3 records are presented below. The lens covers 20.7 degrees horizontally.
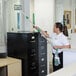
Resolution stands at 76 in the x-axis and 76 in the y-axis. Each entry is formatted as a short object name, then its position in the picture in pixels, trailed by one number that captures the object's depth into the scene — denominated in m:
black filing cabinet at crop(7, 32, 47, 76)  4.01
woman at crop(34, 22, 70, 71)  4.11
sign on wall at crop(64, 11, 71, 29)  6.39
